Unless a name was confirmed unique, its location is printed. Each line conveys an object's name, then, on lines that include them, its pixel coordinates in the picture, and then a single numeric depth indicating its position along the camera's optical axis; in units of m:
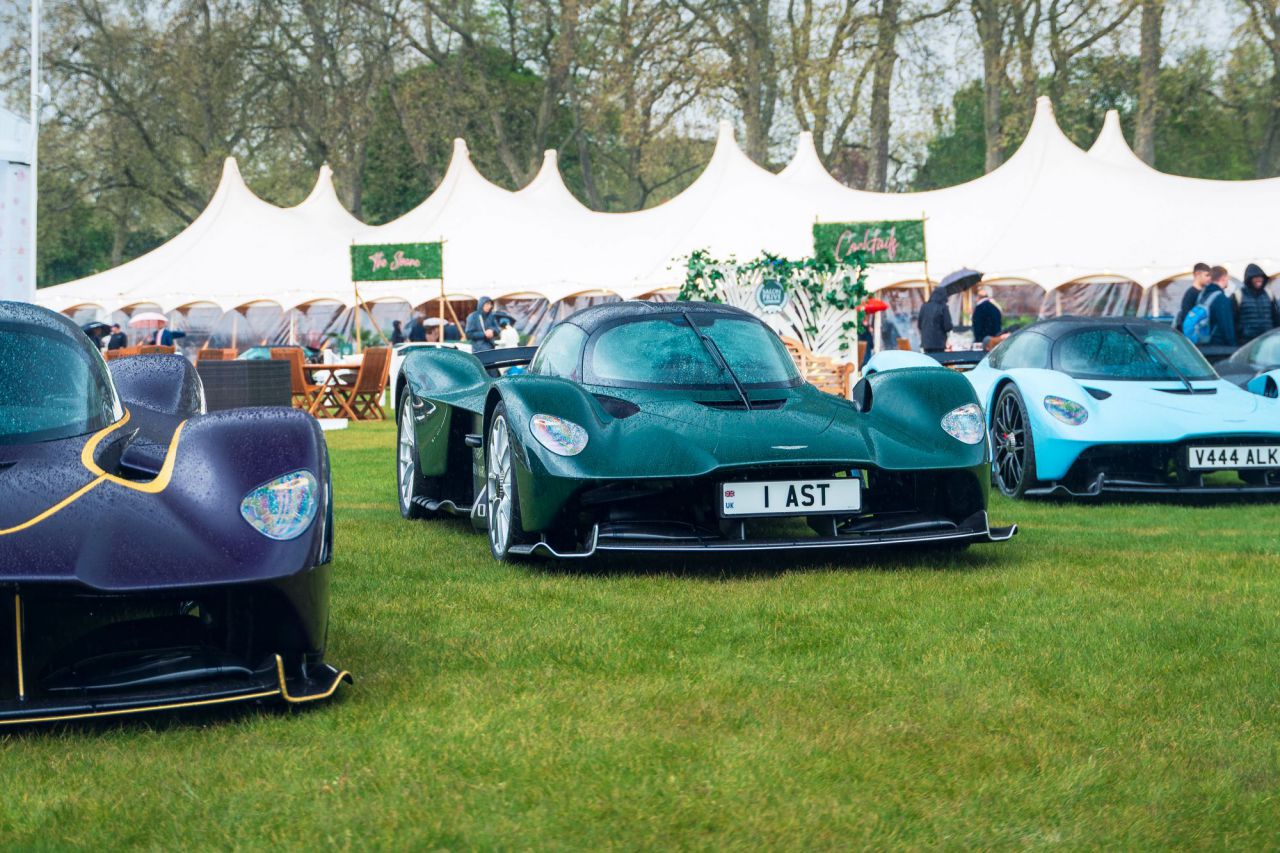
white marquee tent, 27.31
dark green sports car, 6.23
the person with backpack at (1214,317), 14.33
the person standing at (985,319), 16.86
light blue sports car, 9.13
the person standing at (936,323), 16.52
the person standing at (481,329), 20.98
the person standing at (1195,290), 14.84
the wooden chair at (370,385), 20.36
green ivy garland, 15.65
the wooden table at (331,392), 20.25
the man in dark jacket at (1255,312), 15.02
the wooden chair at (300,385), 20.23
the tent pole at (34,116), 9.02
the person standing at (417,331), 24.34
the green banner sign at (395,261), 27.94
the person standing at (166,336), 25.19
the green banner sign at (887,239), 20.97
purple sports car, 3.71
